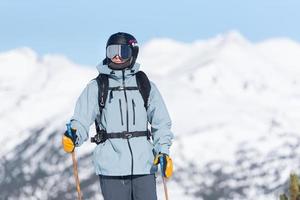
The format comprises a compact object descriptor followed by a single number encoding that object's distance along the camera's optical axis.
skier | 10.63
